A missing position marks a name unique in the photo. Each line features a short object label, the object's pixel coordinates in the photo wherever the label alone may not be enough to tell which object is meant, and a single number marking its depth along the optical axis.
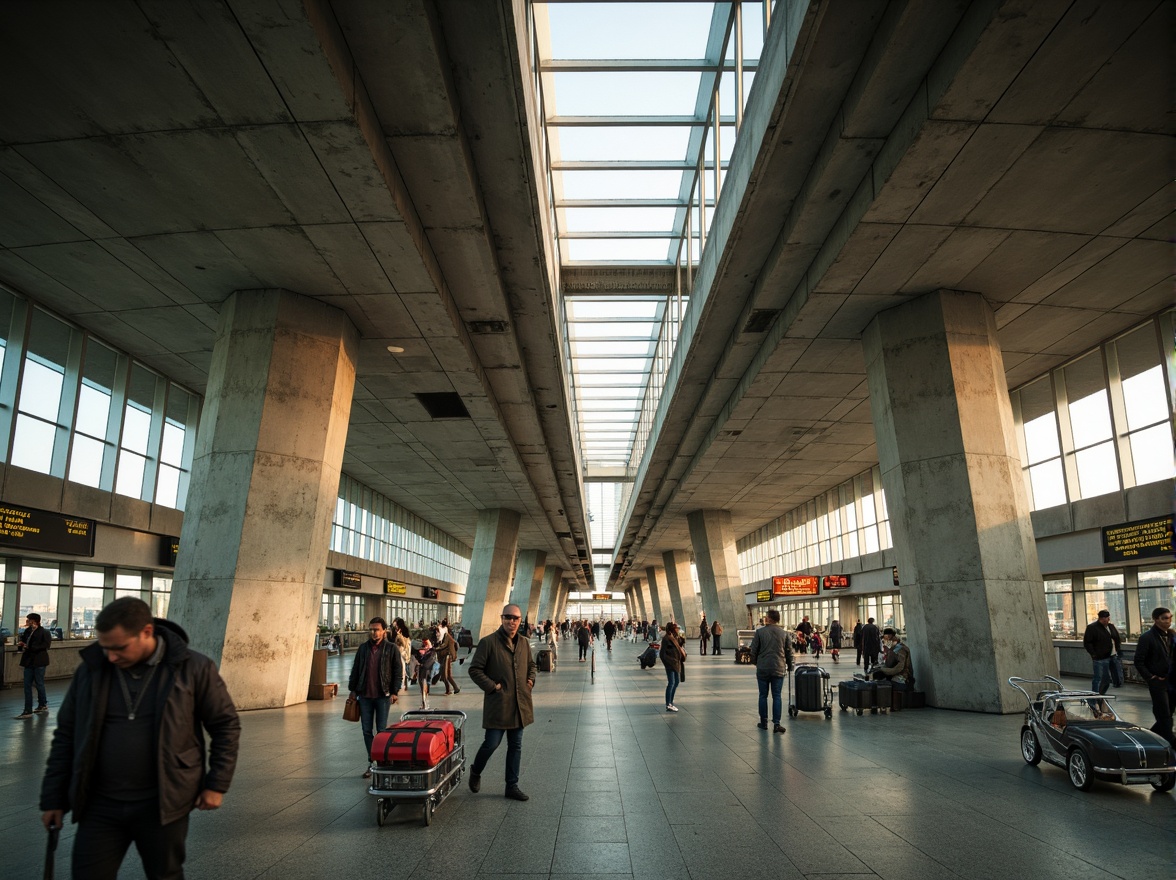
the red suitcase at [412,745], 6.62
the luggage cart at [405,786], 6.43
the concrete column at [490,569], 38.25
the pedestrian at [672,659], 15.00
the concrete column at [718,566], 40.62
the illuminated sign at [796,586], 36.19
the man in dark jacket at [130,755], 3.38
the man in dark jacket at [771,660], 12.12
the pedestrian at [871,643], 22.75
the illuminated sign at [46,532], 17.02
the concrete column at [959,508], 13.70
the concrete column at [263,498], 13.76
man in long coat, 7.47
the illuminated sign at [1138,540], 17.60
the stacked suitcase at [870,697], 14.23
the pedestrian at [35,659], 13.59
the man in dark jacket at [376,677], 8.57
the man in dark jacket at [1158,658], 9.50
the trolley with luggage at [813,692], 13.68
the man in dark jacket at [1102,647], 13.80
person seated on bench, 14.59
